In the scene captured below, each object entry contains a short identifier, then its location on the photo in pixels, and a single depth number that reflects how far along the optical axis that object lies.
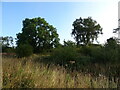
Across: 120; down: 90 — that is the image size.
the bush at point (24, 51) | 8.15
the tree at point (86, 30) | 16.56
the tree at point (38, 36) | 11.76
